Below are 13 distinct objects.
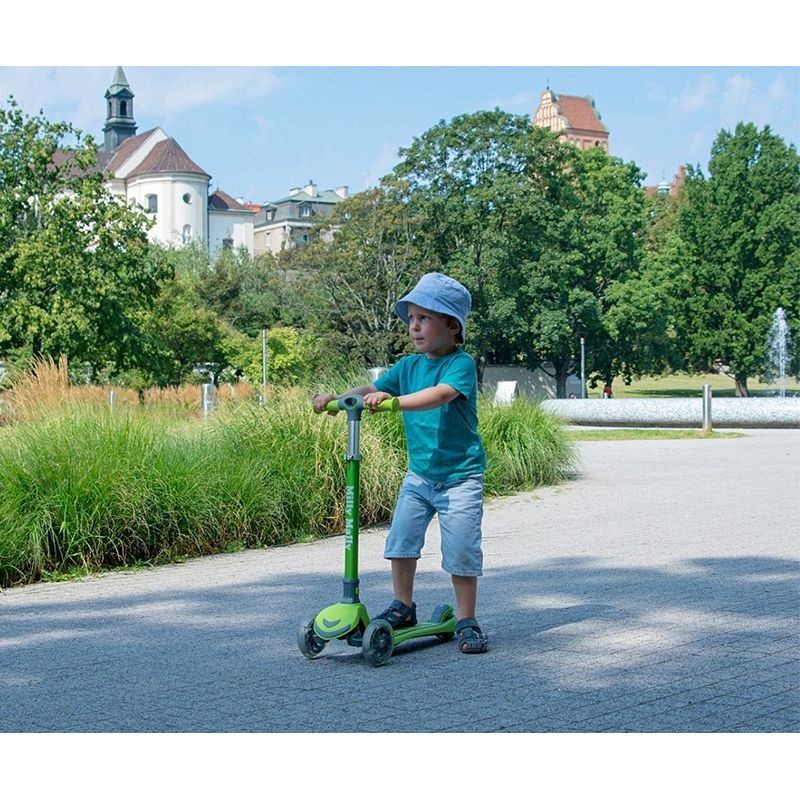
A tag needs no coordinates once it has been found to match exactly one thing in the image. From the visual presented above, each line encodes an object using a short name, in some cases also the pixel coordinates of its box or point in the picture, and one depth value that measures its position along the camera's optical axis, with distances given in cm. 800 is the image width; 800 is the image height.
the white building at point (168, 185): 8656
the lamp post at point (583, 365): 5159
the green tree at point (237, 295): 4791
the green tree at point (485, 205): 5094
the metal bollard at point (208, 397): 1230
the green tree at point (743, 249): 5616
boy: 500
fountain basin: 2673
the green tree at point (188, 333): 3719
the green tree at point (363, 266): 4859
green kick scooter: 477
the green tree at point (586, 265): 5188
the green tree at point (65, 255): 2788
